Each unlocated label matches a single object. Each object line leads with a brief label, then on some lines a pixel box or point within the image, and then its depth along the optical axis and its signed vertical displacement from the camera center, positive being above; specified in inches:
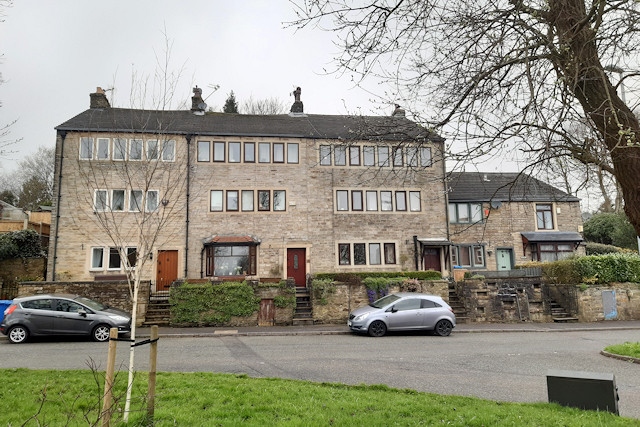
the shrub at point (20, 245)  919.7 +82.2
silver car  620.1 -59.4
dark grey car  557.9 -48.2
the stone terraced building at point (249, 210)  884.0 +149.0
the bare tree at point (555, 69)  190.5 +101.2
